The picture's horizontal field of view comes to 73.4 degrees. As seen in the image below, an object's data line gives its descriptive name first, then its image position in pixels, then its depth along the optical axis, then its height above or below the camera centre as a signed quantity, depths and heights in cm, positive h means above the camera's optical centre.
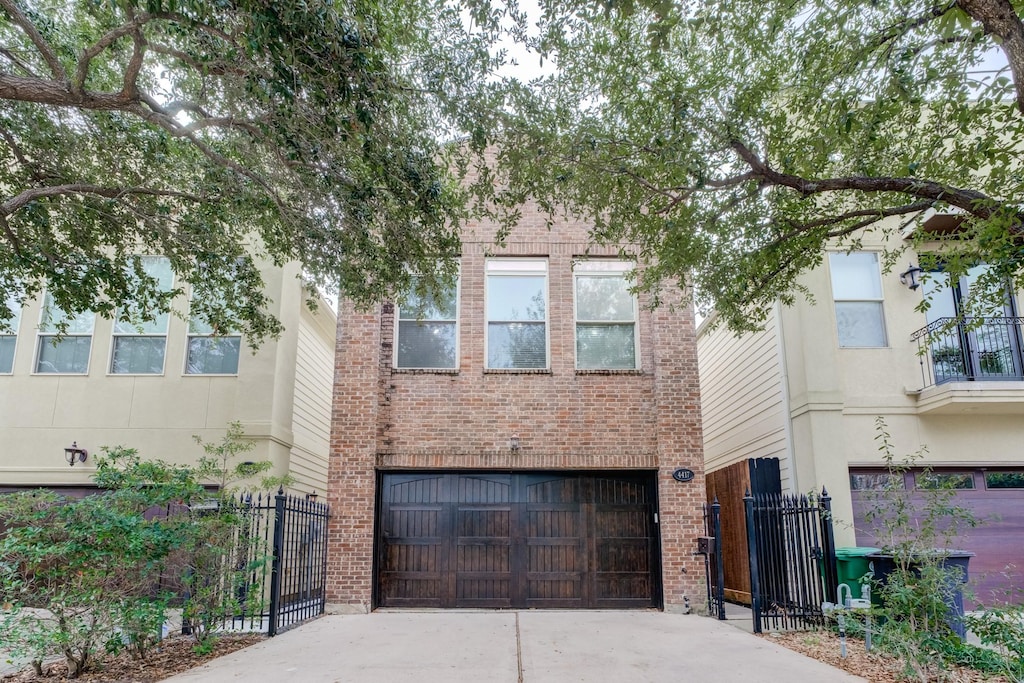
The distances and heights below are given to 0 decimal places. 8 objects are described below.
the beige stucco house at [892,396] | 938 +144
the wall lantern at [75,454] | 1034 +76
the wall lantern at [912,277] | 1004 +324
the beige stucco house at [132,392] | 1048 +171
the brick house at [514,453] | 995 +74
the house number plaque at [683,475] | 1007 +41
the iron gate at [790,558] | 822 -66
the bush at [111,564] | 564 -50
